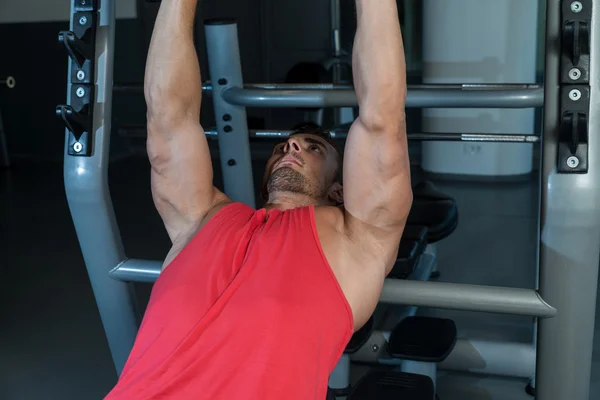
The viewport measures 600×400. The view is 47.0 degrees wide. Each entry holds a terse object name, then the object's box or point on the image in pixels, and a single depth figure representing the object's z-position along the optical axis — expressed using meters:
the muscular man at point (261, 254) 1.30
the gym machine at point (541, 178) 1.29
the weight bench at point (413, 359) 1.46
